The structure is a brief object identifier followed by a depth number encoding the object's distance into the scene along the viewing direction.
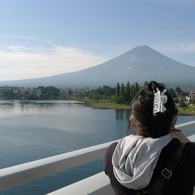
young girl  0.71
